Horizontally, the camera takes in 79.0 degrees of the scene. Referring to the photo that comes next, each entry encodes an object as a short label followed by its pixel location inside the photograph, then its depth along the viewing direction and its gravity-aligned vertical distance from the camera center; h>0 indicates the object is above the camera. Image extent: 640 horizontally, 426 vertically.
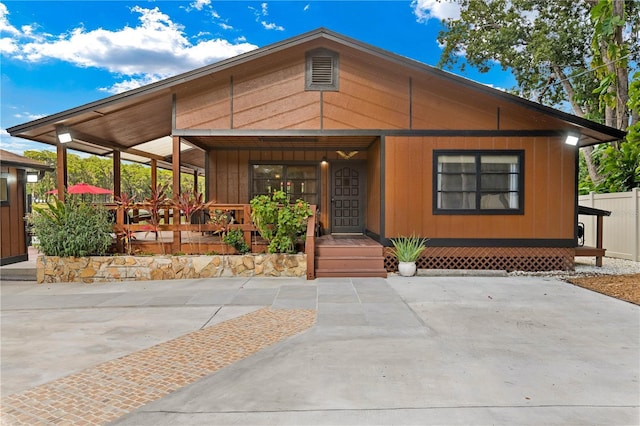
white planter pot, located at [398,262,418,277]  7.93 -1.28
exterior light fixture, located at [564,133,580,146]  8.08 +1.39
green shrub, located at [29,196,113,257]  7.59 -0.43
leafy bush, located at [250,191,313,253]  7.76 -0.25
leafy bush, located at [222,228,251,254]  8.08 -0.72
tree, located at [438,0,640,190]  16.20 +7.16
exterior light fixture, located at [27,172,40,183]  9.58 +0.75
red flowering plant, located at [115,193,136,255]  8.02 -0.04
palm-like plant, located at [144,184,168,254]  7.96 +0.08
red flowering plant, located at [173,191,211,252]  7.88 +0.08
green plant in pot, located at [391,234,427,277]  7.94 -0.99
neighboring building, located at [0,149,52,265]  8.60 +0.05
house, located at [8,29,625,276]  8.28 +1.48
